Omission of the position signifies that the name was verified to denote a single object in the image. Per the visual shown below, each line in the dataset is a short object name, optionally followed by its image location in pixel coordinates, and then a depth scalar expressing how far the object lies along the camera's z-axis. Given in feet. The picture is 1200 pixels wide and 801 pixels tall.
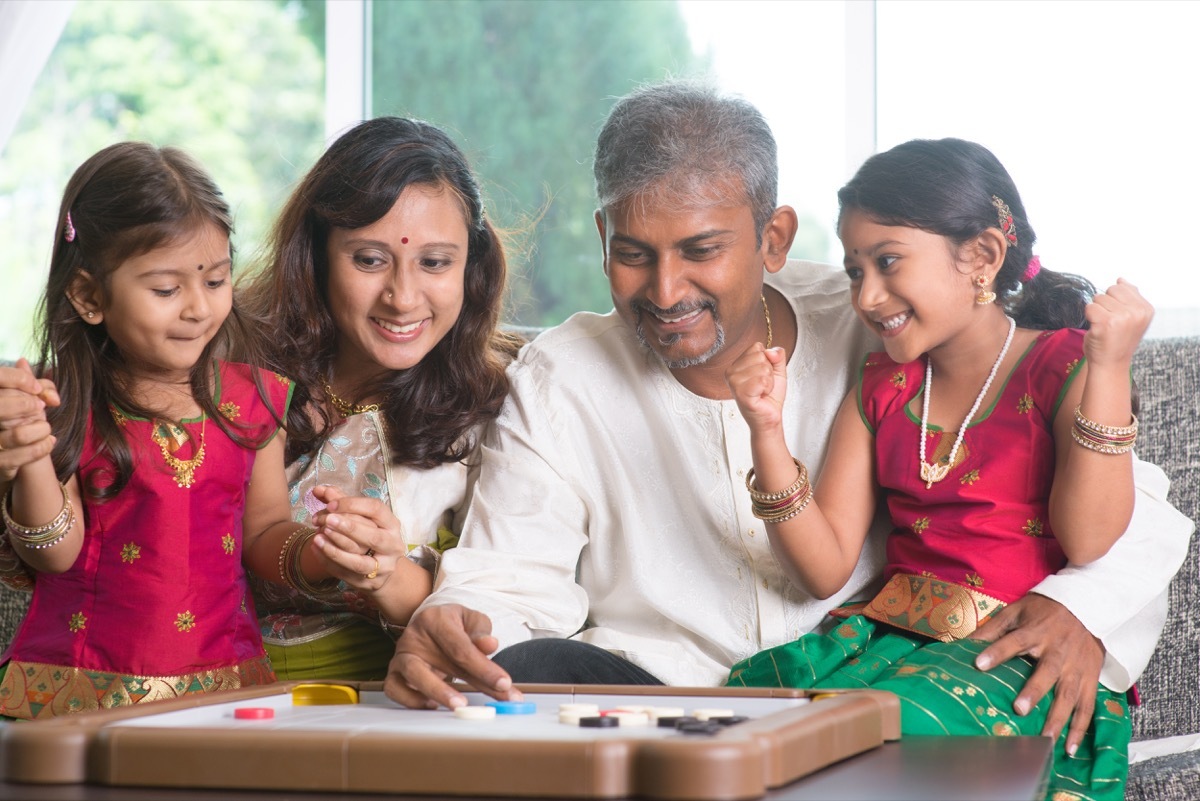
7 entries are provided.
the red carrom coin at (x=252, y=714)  3.76
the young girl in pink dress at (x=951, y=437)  5.46
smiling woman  6.54
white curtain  10.99
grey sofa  6.59
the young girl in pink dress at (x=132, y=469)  5.48
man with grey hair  6.18
